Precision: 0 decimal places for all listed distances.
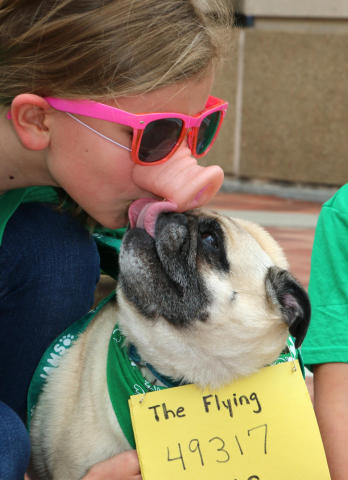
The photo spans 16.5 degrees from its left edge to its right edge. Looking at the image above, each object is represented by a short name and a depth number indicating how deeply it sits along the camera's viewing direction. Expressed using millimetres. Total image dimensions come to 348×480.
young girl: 1055
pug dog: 1095
